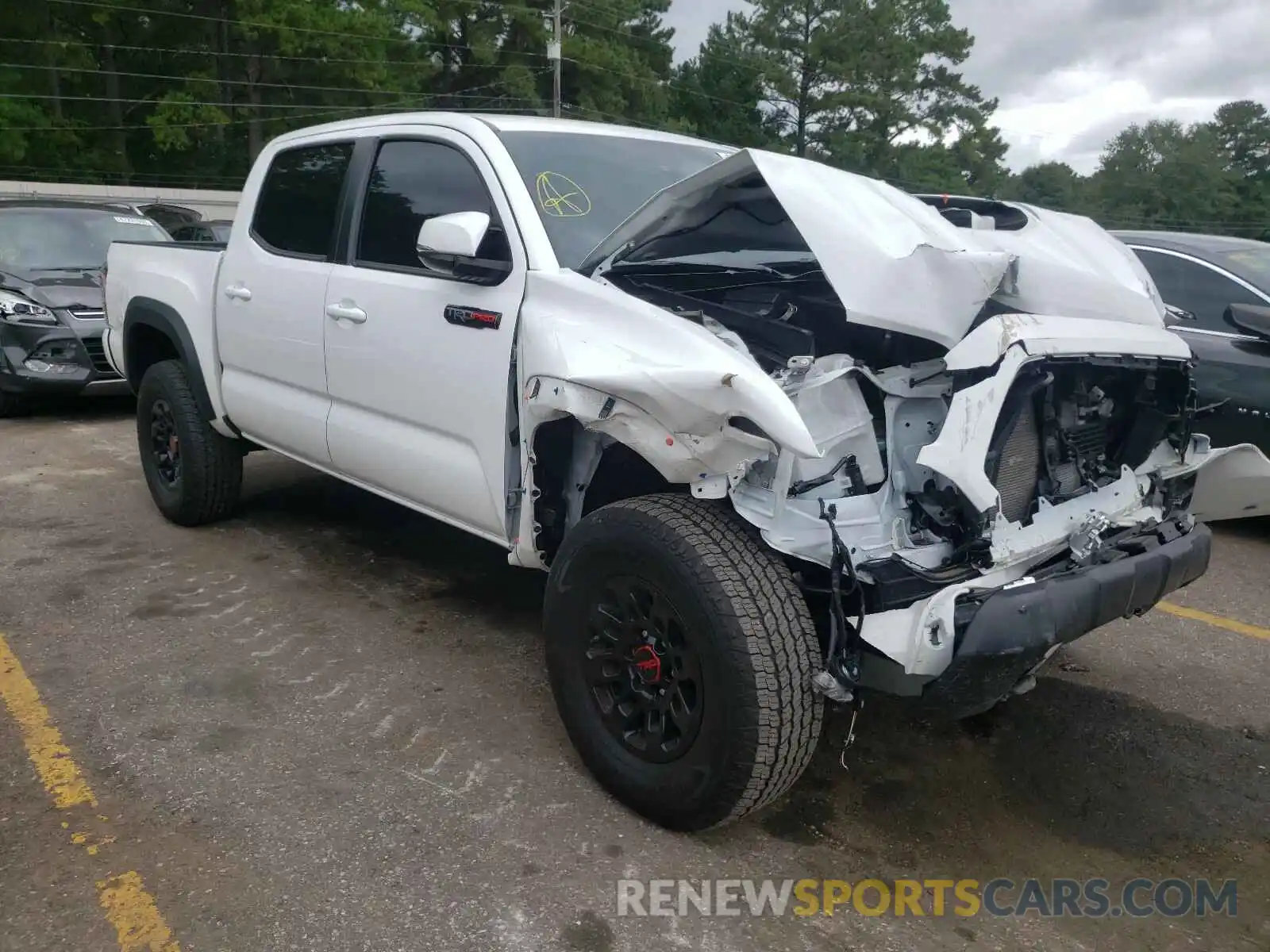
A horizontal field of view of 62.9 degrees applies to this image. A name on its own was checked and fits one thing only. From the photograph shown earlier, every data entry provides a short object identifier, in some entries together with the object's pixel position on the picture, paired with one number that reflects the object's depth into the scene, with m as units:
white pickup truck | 2.54
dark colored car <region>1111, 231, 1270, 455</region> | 5.63
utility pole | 30.69
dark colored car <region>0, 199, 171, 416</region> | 8.20
